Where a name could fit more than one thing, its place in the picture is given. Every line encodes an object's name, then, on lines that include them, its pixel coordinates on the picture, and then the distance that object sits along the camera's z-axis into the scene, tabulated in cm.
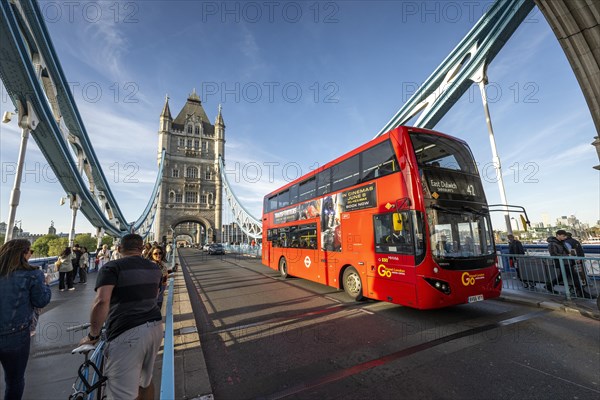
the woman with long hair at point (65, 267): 872
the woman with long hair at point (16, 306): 233
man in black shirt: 207
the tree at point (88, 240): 6225
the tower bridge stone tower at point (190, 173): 5700
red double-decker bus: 507
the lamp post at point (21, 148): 864
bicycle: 206
